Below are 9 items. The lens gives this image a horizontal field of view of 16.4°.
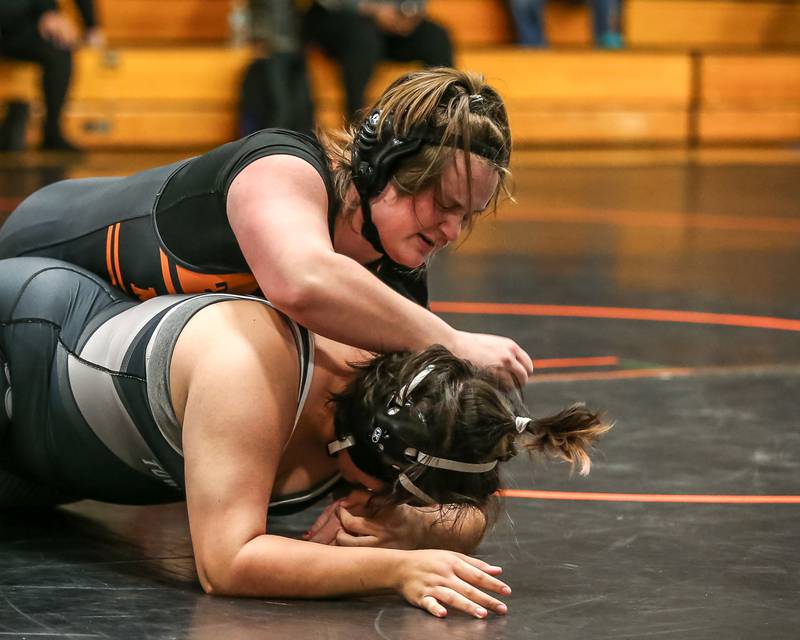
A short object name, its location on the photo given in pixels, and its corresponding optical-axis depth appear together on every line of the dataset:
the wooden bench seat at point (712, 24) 21.08
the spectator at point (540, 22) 19.82
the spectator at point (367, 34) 17.56
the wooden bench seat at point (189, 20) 19.30
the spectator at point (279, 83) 16.93
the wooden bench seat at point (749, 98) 20.19
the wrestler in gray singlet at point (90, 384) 4.23
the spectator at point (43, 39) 16.37
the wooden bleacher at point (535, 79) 17.85
